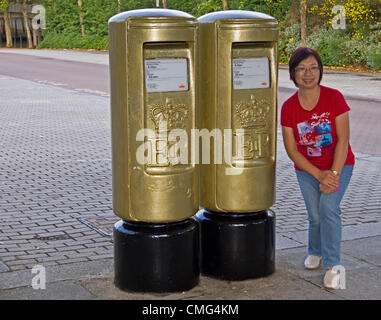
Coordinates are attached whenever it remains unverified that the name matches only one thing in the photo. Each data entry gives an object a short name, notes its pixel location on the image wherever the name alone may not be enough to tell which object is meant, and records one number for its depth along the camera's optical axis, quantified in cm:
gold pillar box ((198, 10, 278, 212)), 427
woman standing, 442
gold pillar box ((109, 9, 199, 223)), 402
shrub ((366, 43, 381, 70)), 2612
